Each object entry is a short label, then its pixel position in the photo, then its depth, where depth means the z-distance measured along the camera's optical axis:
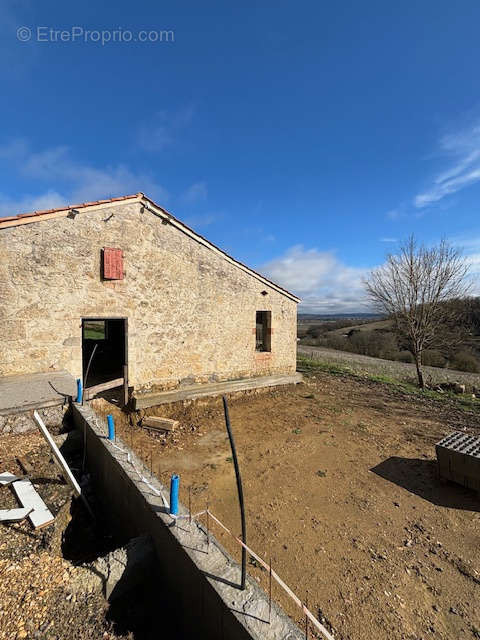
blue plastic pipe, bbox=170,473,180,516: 3.18
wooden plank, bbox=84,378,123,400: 7.33
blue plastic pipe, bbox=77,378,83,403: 6.09
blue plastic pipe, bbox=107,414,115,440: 4.86
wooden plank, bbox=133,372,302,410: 8.84
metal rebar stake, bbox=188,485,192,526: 4.71
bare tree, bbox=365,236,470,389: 14.54
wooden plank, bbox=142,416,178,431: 7.84
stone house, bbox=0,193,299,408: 7.00
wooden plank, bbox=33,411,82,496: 4.34
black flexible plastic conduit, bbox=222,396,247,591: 2.00
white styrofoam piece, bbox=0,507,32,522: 3.56
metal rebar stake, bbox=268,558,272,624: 2.22
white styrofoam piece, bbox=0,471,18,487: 4.21
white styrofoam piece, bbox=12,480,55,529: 3.61
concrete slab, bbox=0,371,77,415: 5.44
